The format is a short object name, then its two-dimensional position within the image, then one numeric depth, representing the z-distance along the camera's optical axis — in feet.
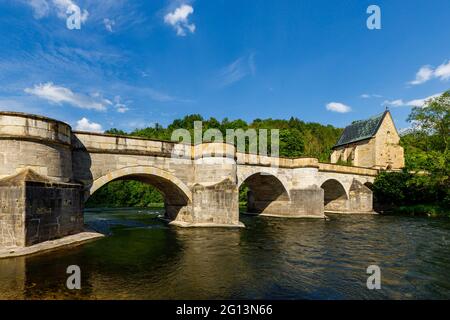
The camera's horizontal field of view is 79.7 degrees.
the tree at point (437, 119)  84.48
